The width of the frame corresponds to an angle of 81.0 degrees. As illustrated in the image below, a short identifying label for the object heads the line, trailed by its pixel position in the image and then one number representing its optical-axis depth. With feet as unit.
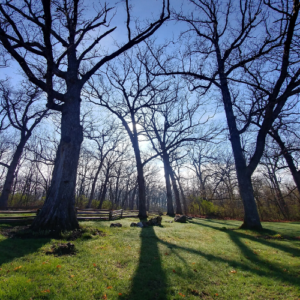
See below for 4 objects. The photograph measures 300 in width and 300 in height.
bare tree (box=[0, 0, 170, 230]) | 19.38
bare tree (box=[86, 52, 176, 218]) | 46.52
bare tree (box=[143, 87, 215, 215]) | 47.75
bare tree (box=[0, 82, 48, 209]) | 53.77
